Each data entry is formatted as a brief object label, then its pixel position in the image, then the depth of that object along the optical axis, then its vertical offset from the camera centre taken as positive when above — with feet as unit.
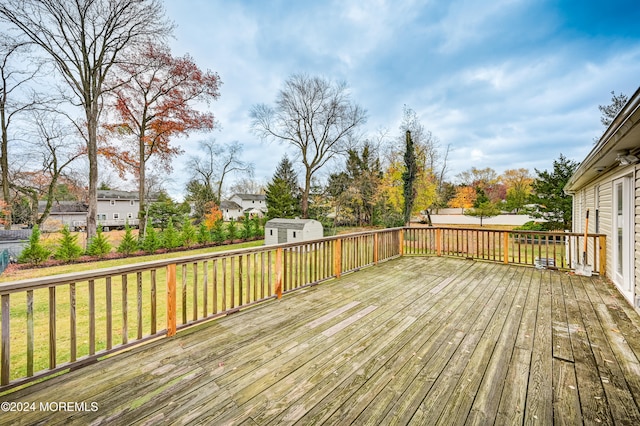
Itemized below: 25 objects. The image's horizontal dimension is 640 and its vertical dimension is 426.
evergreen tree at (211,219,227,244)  53.36 -4.42
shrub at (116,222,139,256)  39.91 -4.88
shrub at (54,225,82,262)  34.60 -4.65
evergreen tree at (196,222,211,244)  50.71 -4.51
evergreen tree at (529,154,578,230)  41.98 +2.30
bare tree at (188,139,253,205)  74.64 +14.69
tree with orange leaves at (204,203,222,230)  66.13 -0.53
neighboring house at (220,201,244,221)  121.76 +1.89
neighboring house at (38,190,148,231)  81.00 +1.55
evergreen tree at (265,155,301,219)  67.15 +3.07
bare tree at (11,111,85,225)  39.73 +9.78
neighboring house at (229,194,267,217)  135.44 +5.90
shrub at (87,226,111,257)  37.33 -4.66
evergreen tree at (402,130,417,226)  45.42 +6.38
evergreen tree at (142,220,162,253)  42.52 -4.70
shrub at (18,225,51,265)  32.14 -4.68
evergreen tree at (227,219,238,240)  55.52 -4.19
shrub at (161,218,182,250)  44.98 -4.51
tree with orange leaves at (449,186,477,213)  73.77 +3.73
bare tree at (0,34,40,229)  30.91 +17.33
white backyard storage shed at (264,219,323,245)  42.93 -3.16
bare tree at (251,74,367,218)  54.44 +20.86
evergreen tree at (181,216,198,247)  47.88 -4.08
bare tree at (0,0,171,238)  29.86 +23.07
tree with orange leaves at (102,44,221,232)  41.16 +18.67
